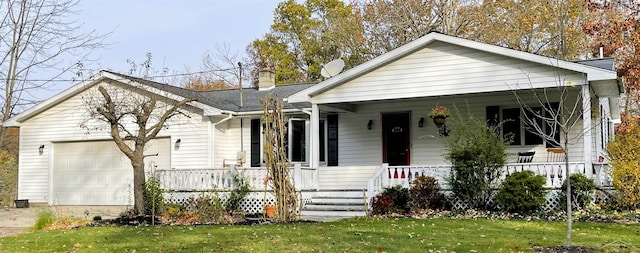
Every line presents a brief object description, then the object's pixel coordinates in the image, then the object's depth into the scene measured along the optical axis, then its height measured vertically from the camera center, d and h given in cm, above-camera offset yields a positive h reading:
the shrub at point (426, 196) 1442 -94
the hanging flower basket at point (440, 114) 1611 +101
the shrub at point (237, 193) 1662 -97
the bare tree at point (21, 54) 1793 +287
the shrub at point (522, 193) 1349 -83
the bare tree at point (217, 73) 3972 +526
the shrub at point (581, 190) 1347 -77
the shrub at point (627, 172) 1284 -37
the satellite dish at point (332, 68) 1727 +234
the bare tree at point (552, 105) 1592 +126
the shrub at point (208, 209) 1433 -124
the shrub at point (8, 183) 2247 -93
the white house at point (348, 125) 1491 +93
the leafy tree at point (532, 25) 2797 +581
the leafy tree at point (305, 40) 3195 +615
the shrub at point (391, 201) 1448 -106
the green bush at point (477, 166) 1413 -26
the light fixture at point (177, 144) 2027 +38
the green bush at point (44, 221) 1331 -134
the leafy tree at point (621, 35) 2359 +455
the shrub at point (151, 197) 1655 -107
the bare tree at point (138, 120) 1554 +88
